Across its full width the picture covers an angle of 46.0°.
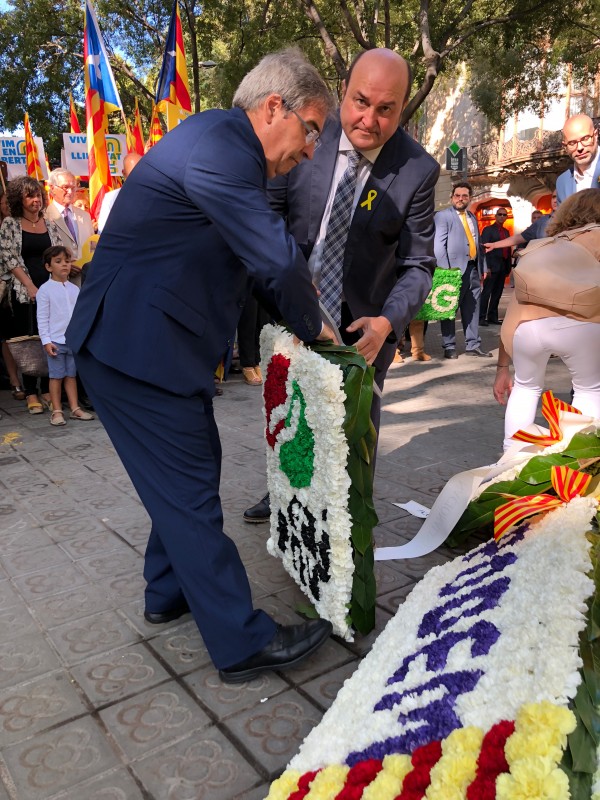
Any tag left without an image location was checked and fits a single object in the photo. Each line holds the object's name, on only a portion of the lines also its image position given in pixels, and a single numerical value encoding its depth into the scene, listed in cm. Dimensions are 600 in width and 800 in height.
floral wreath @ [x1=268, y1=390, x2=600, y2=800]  136
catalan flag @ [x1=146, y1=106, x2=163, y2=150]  1019
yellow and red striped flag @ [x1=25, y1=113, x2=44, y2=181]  1058
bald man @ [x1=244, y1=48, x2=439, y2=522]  270
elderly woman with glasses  640
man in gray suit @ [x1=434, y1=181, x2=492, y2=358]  876
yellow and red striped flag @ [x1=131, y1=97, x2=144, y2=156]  1068
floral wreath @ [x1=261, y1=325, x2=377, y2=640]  230
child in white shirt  593
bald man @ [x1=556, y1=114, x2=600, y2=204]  448
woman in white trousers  338
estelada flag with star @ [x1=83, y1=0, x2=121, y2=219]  744
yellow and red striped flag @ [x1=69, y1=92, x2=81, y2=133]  1489
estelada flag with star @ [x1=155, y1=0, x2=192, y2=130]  857
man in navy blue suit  197
